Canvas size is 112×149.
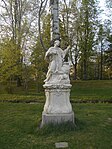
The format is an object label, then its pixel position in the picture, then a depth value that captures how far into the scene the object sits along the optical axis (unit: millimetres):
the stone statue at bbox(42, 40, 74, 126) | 3419
